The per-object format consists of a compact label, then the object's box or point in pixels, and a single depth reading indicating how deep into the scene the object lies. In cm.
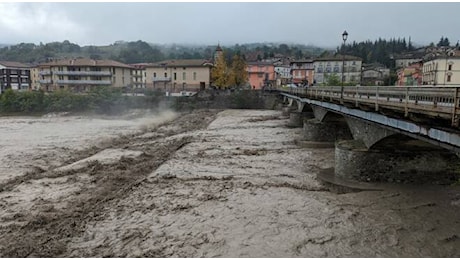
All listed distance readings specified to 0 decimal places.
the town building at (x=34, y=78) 9744
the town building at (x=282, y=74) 11260
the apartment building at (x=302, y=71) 11025
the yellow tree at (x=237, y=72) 8306
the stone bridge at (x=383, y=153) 1442
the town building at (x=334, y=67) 9175
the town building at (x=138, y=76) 9855
